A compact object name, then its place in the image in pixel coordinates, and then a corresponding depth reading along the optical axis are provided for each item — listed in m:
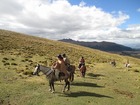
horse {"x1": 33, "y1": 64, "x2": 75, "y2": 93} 12.13
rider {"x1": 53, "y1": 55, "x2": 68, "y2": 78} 12.27
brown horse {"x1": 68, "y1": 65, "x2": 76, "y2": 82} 14.76
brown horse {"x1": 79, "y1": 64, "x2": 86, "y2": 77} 18.20
